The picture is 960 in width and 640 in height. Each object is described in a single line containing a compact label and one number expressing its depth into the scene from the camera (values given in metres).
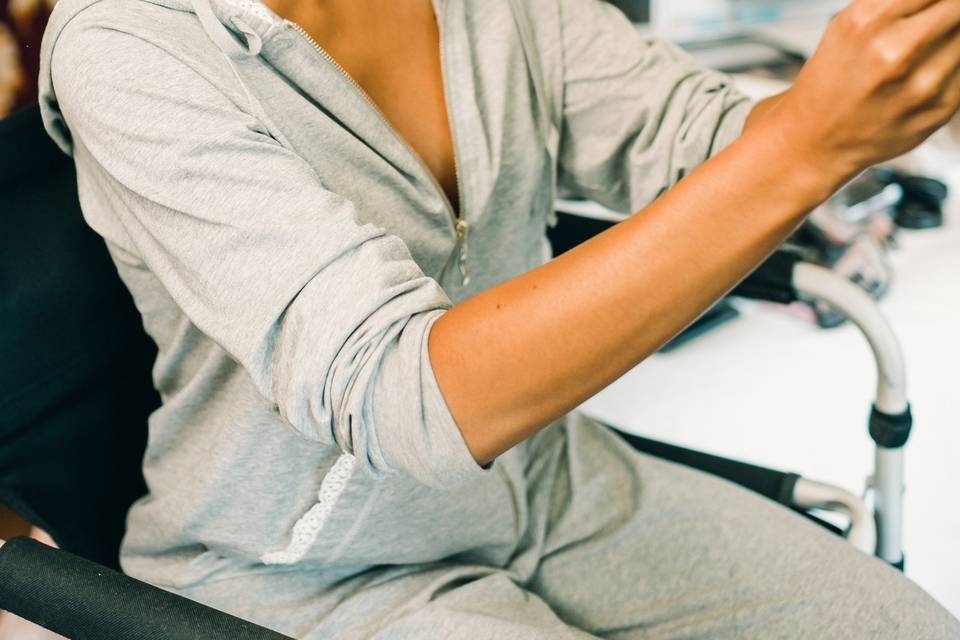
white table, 1.16
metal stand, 0.79
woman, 0.45
